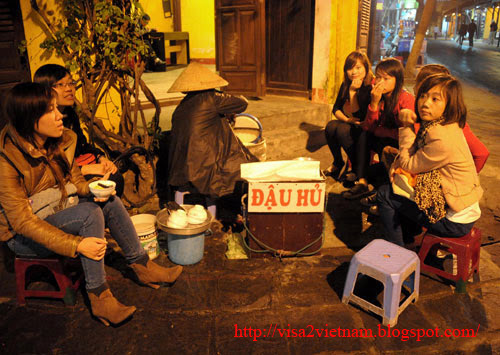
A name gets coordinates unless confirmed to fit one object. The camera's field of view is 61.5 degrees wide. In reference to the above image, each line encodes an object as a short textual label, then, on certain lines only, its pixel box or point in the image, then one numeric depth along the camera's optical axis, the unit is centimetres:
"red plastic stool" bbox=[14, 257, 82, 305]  316
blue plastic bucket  376
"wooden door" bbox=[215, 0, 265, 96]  805
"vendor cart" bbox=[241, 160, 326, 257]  367
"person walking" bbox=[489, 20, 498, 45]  3556
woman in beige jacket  314
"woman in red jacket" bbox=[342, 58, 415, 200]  473
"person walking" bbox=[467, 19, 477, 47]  3400
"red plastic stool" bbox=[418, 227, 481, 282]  330
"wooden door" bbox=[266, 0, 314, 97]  795
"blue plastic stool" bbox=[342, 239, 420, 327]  295
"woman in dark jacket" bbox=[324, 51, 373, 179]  535
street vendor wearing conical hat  423
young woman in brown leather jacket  278
